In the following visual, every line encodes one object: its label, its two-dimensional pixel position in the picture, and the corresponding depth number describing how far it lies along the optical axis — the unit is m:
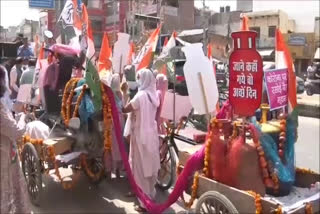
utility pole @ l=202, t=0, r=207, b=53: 16.65
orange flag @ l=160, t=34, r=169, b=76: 5.91
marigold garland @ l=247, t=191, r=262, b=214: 2.68
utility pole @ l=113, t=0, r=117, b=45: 35.20
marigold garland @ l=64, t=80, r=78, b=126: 4.52
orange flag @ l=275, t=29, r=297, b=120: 3.15
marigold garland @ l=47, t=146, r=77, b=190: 4.07
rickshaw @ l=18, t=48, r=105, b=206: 4.22
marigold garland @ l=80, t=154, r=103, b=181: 4.60
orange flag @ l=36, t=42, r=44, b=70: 5.65
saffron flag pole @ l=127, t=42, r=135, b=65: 6.71
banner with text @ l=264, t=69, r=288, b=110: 2.95
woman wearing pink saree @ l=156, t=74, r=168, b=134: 4.95
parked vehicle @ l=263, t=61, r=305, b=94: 16.37
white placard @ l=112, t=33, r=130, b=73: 5.67
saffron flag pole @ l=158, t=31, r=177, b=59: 6.07
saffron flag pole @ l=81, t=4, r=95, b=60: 4.43
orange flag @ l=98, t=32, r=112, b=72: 4.65
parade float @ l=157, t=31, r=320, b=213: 2.88
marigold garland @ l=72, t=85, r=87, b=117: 4.39
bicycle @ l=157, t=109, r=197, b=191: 4.75
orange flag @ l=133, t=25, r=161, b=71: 5.12
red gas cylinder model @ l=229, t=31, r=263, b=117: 2.87
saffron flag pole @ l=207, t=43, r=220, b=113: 5.50
